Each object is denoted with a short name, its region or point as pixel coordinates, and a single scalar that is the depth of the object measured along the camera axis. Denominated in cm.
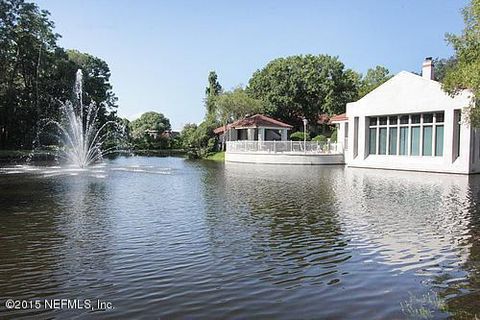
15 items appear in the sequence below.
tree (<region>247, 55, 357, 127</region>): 5097
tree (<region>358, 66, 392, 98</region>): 6949
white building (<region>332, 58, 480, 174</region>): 2603
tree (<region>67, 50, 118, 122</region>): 5534
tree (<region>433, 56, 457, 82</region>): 6306
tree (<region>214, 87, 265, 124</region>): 4909
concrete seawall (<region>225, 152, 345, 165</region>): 3488
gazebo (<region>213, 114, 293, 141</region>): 4494
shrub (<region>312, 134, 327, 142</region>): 3989
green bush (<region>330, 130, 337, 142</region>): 3886
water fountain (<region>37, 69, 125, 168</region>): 3195
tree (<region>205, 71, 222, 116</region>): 6962
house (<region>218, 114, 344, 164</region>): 3509
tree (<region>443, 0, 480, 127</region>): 1271
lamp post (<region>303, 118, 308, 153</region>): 3565
